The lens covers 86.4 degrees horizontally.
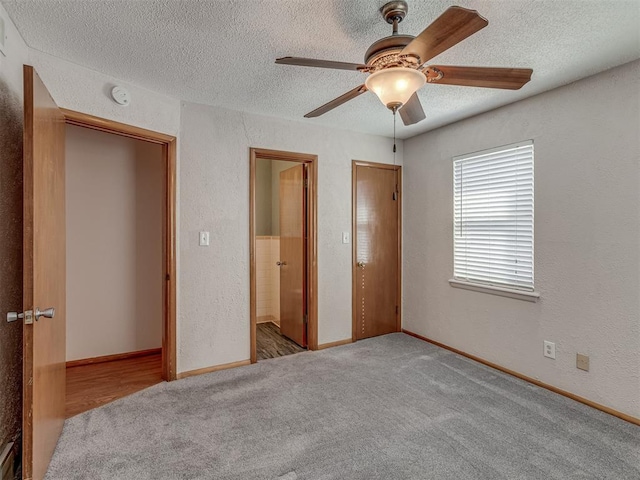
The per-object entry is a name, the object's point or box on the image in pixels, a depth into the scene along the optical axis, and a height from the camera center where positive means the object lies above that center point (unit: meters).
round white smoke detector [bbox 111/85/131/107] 2.42 +1.04
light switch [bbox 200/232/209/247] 2.99 +0.00
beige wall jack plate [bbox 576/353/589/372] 2.47 -0.91
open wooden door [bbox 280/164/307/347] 3.71 -0.18
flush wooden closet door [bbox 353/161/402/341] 3.88 -0.12
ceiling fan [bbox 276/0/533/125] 1.42 +0.78
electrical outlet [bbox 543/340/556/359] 2.68 -0.88
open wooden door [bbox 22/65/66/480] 1.56 -0.17
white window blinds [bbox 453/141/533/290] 2.88 +0.20
